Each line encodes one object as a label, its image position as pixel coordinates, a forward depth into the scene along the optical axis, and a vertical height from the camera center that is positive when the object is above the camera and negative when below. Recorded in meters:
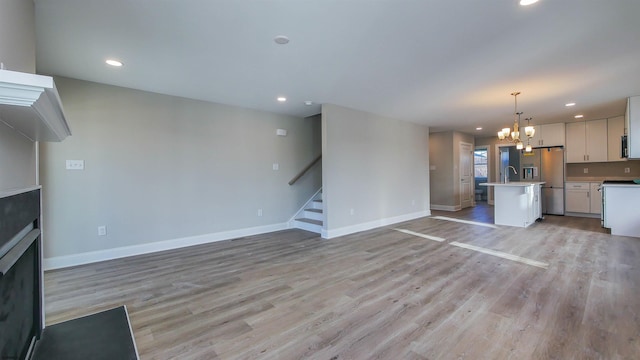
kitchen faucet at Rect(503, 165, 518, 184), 7.41 +0.11
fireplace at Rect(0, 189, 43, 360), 1.07 -0.47
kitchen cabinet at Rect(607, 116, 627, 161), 6.26 +0.85
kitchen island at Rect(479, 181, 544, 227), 5.55 -0.59
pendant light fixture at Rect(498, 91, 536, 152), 4.55 +0.74
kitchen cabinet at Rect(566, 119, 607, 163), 6.53 +0.81
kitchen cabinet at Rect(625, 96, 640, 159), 4.62 +0.81
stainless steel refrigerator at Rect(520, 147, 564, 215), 6.95 +0.05
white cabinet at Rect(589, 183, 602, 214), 6.51 -0.59
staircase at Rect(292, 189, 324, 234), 5.44 -0.80
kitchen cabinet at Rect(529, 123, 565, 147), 6.92 +1.01
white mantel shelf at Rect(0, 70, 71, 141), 0.83 +0.28
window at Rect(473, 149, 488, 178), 11.01 +0.48
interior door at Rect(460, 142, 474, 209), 8.42 +0.03
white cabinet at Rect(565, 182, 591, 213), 6.66 -0.56
